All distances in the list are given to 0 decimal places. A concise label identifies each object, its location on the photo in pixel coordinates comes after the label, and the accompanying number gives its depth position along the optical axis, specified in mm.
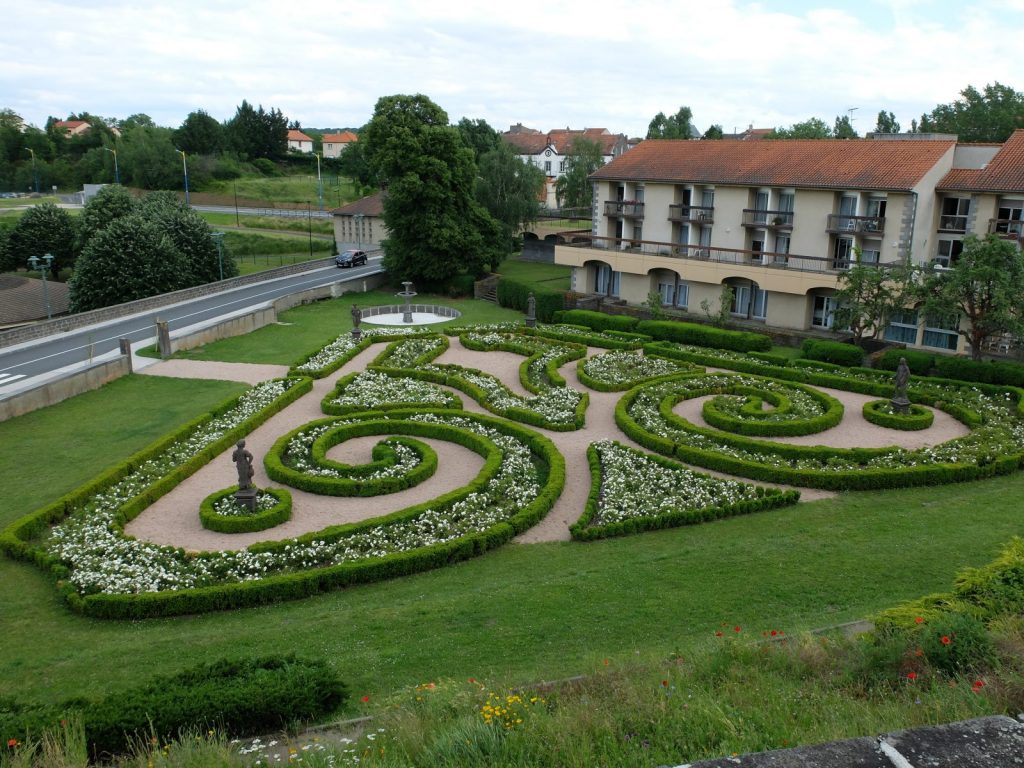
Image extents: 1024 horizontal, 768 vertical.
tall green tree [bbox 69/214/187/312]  56406
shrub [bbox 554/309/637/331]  43344
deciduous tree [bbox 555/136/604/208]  78875
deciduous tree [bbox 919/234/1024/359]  31594
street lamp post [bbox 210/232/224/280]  61062
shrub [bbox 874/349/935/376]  34375
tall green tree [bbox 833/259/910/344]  35875
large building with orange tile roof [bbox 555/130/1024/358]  40719
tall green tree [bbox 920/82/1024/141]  69125
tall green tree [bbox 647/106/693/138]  89875
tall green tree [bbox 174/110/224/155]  126125
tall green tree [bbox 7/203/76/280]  74438
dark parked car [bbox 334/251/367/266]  69250
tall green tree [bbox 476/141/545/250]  66125
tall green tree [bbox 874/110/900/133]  96875
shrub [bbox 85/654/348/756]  11031
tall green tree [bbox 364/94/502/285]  55344
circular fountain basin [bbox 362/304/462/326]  50281
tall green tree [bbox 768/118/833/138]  88419
